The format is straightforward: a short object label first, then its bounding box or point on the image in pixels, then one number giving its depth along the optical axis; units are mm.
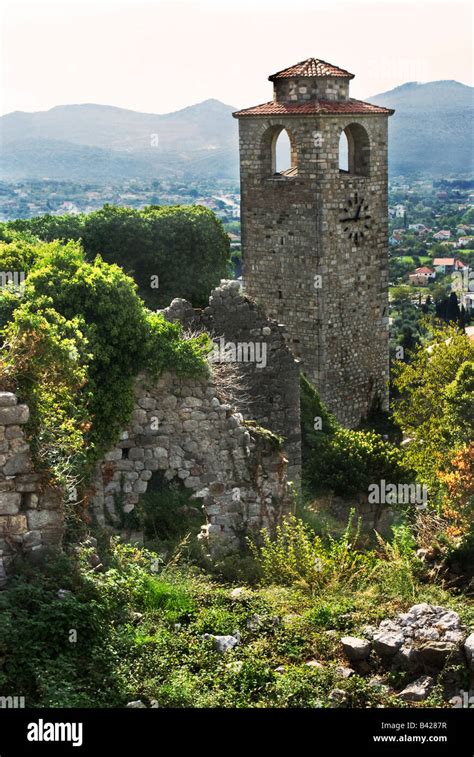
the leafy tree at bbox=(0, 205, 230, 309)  31047
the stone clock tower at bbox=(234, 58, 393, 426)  30141
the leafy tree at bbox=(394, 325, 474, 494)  19719
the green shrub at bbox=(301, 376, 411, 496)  21812
